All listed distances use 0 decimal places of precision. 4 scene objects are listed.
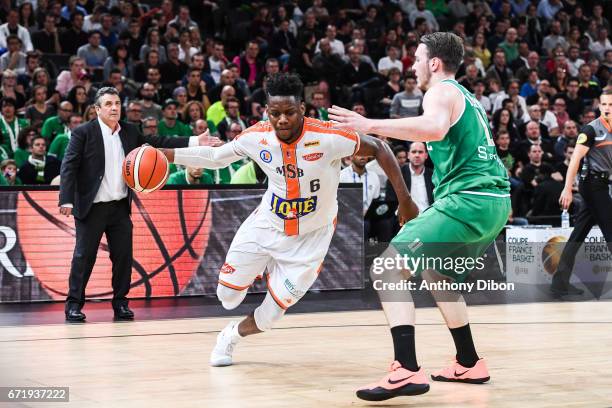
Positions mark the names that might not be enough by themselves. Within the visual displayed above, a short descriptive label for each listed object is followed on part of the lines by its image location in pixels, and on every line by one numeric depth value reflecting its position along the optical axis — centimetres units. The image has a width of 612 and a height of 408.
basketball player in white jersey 1317
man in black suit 1869
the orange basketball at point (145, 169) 1354
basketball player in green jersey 1101
